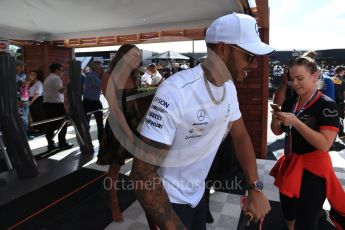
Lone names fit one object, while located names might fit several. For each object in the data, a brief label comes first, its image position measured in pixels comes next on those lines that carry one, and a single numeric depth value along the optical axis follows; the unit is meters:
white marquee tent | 4.20
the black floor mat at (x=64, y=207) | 2.88
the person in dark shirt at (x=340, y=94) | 6.53
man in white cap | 1.02
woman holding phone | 2.02
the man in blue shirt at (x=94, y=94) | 5.61
